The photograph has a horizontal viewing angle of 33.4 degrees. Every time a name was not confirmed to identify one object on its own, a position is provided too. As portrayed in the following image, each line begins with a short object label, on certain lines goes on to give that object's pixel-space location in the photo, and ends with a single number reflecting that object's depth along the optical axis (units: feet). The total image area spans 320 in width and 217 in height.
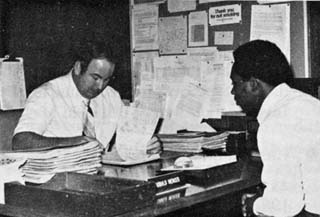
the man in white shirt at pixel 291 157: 5.89
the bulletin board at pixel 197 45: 9.30
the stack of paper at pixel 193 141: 8.88
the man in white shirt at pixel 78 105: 8.81
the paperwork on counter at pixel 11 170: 6.14
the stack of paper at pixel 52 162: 6.29
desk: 5.64
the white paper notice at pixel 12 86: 9.44
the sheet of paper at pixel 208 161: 7.04
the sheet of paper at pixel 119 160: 7.96
